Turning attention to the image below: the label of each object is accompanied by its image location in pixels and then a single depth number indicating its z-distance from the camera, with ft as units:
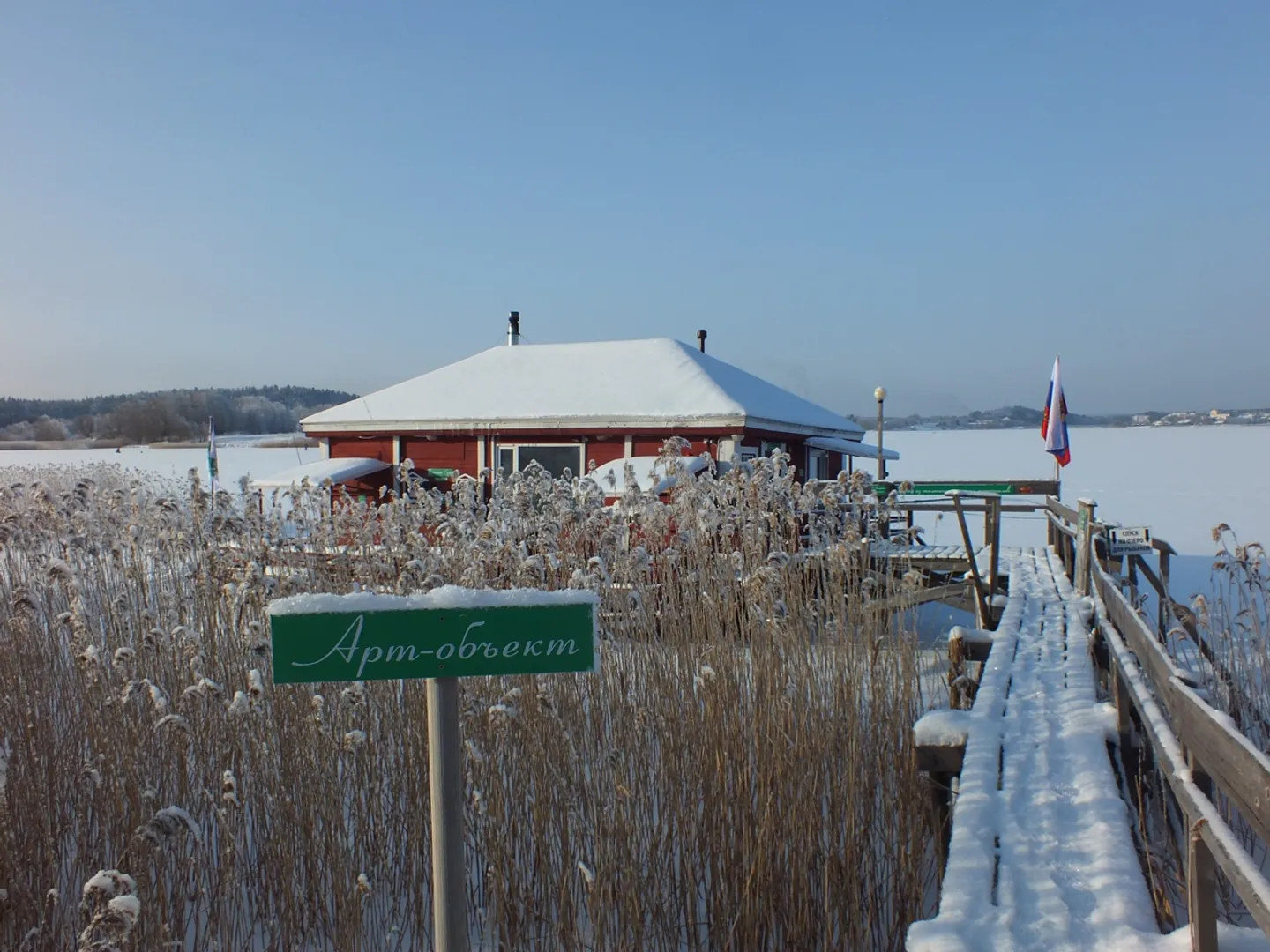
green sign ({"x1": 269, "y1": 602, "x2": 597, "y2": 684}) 6.50
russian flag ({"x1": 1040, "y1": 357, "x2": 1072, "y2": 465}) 42.57
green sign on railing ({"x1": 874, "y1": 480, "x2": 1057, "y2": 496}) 33.45
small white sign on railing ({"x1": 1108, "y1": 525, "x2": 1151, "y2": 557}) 22.39
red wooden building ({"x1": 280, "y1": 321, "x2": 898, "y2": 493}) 41.65
